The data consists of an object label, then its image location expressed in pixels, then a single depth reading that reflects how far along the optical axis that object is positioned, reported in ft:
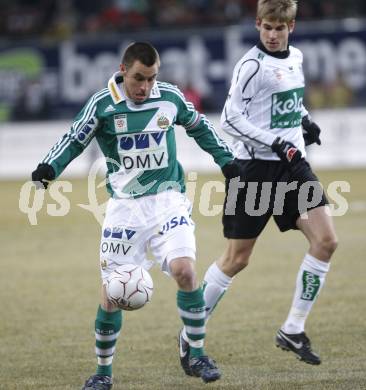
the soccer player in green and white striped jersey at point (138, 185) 41.63
